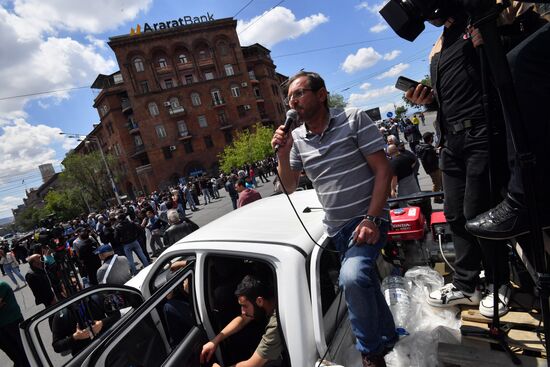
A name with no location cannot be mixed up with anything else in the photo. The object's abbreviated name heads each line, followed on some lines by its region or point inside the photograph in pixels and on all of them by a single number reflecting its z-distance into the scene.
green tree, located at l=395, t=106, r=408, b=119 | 67.20
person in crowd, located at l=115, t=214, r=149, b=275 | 8.41
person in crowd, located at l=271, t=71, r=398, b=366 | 1.71
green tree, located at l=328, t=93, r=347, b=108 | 74.59
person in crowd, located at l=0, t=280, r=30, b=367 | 4.38
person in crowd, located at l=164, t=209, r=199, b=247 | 6.11
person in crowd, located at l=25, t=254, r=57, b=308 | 5.66
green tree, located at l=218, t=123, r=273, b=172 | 36.66
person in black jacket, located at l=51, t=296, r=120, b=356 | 2.94
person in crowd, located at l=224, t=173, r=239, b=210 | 15.56
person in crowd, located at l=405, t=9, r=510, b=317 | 1.57
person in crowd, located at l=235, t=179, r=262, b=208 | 6.81
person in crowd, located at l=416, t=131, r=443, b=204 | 6.75
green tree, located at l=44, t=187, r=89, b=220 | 41.22
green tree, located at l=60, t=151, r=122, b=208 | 39.62
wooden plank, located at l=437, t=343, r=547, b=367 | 1.62
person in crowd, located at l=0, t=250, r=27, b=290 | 11.64
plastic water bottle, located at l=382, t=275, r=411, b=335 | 2.19
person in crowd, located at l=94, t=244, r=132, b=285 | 5.01
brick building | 40.53
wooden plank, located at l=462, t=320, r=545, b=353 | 1.63
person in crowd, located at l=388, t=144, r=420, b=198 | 5.48
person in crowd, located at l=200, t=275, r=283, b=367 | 2.32
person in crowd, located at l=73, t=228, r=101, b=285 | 7.58
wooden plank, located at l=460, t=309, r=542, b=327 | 1.77
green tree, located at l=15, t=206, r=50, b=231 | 68.00
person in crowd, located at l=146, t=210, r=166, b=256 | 9.15
